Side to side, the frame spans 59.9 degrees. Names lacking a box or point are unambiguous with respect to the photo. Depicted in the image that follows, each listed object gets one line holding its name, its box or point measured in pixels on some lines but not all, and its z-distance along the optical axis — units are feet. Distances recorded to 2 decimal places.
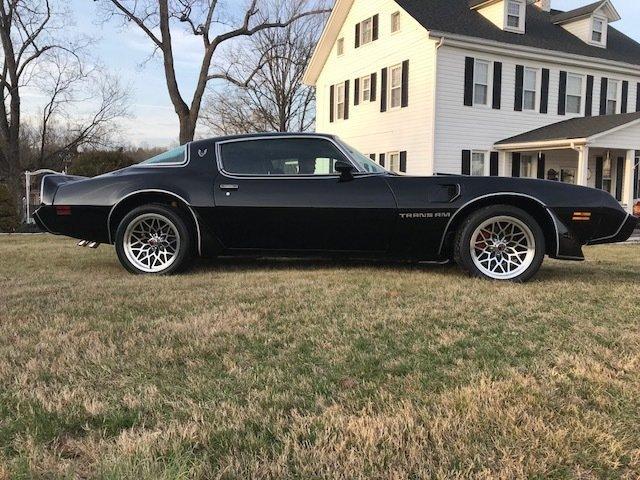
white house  57.00
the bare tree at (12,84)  72.02
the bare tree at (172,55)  73.92
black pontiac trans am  16.03
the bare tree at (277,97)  113.50
